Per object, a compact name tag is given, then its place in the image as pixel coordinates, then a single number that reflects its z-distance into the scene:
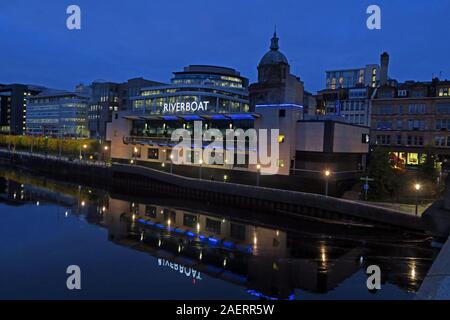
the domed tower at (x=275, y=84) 68.69
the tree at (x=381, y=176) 46.00
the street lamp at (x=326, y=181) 44.11
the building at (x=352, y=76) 159.00
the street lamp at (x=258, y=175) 50.22
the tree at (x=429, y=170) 50.22
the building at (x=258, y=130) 53.38
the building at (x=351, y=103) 87.74
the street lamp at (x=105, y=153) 87.78
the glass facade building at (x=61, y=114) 173.88
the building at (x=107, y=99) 141.38
